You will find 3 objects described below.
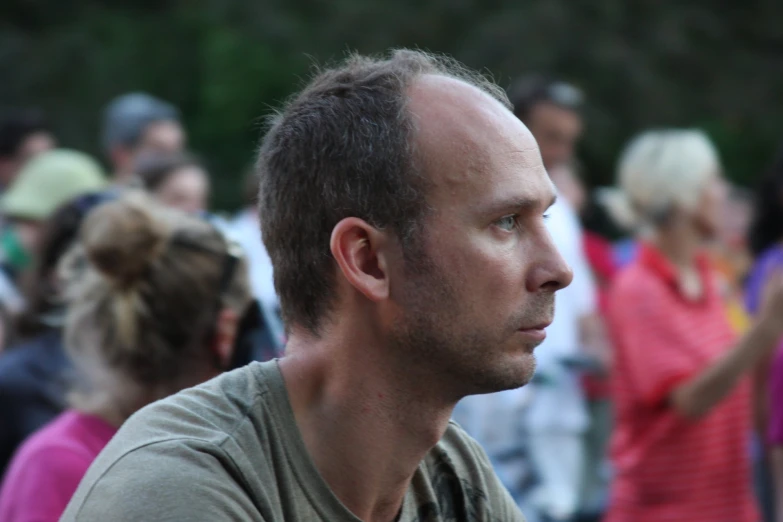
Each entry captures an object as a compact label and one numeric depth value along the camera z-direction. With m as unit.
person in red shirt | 8.66
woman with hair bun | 5.60
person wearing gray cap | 12.82
